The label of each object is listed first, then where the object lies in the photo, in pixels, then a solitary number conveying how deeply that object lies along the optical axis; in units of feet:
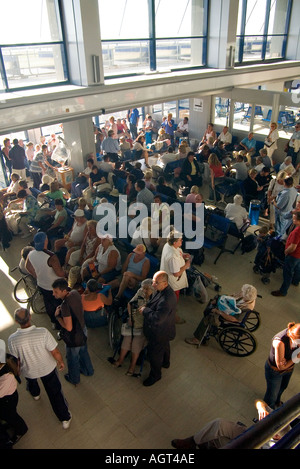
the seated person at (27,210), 24.40
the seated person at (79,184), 28.25
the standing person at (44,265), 15.15
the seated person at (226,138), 38.91
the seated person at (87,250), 19.07
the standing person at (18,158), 32.78
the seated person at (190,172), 28.96
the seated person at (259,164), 29.44
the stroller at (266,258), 19.72
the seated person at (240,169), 28.81
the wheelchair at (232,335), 14.85
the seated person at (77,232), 20.25
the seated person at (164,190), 26.63
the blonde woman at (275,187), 23.76
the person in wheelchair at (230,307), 14.58
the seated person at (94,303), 13.84
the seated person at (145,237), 19.66
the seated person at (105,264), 17.70
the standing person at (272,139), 35.14
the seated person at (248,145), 36.35
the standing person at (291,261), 16.87
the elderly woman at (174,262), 15.49
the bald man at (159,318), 12.64
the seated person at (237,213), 22.04
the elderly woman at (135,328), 13.98
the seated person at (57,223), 22.50
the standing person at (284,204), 20.95
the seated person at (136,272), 16.74
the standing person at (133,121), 49.37
